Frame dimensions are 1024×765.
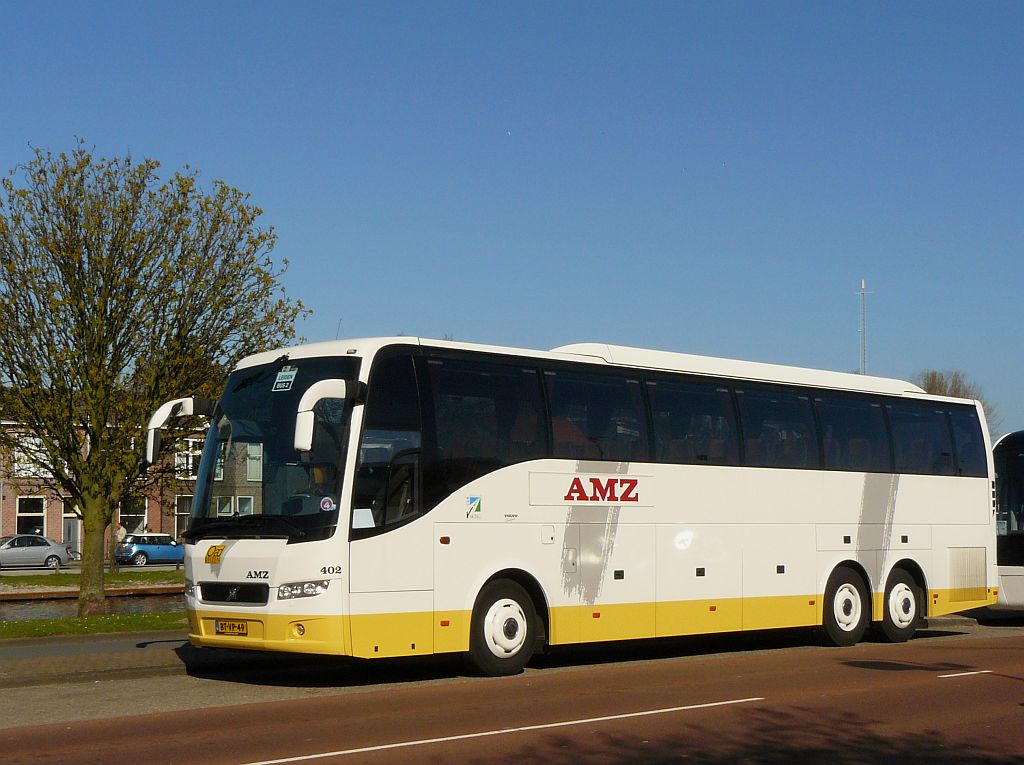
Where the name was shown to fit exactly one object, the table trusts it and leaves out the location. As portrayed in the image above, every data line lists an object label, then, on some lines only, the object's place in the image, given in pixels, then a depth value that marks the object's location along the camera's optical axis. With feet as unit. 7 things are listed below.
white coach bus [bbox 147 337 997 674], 44.80
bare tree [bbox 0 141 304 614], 83.66
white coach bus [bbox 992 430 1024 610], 78.23
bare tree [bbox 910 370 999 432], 262.45
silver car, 192.85
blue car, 202.49
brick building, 228.43
